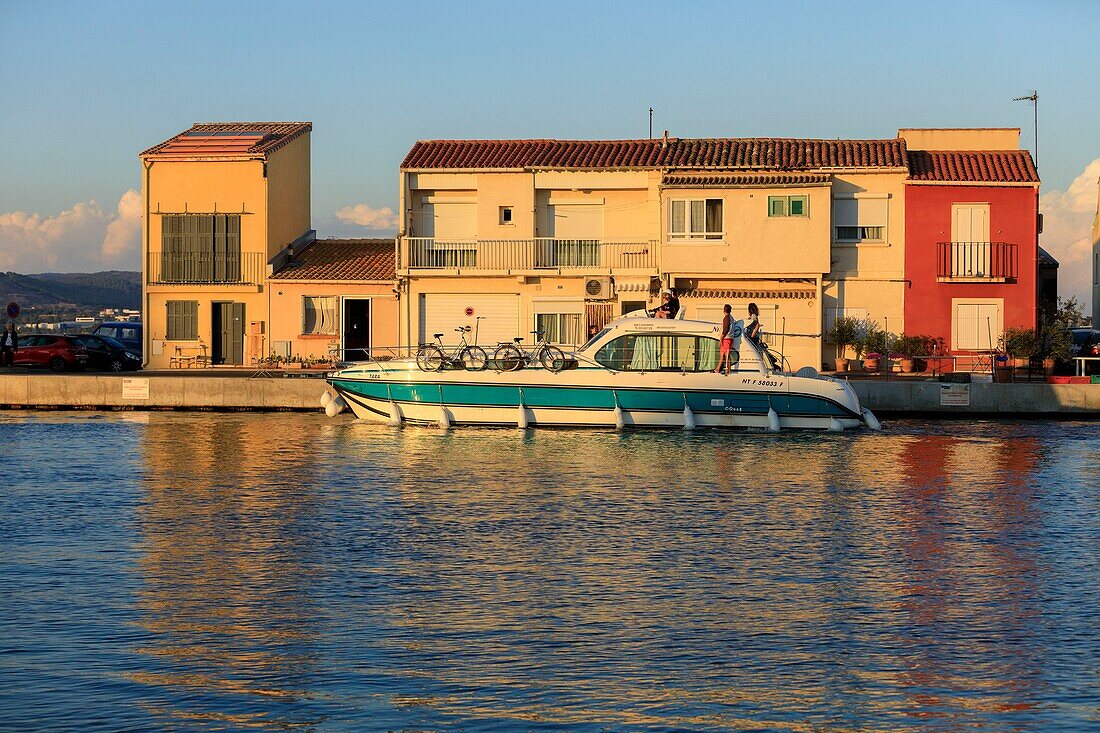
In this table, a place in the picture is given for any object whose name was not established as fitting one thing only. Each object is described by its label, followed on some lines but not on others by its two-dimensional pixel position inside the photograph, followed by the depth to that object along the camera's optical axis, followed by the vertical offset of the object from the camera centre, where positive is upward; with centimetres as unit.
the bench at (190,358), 4706 +4
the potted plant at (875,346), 4150 +38
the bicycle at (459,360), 3044 -2
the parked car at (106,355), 4759 +14
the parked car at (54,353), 4719 +20
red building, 4341 +304
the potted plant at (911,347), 4203 +35
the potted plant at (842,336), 4275 +67
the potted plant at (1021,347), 4116 +33
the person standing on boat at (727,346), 2956 +27
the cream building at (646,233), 4334 +382
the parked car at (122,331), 5703 +110
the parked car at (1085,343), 4282 +52
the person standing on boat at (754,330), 3041 +61
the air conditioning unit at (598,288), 4468 +216
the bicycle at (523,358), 3003 +3
